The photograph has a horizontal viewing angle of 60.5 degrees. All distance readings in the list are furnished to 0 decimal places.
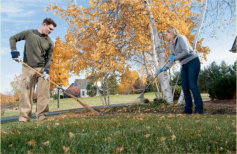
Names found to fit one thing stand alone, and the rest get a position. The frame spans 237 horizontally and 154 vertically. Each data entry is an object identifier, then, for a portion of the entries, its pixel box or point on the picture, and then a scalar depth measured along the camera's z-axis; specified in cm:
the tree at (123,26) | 875
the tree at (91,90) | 4522
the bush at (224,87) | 1495
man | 516
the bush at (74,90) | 4002
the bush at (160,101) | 914
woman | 523
